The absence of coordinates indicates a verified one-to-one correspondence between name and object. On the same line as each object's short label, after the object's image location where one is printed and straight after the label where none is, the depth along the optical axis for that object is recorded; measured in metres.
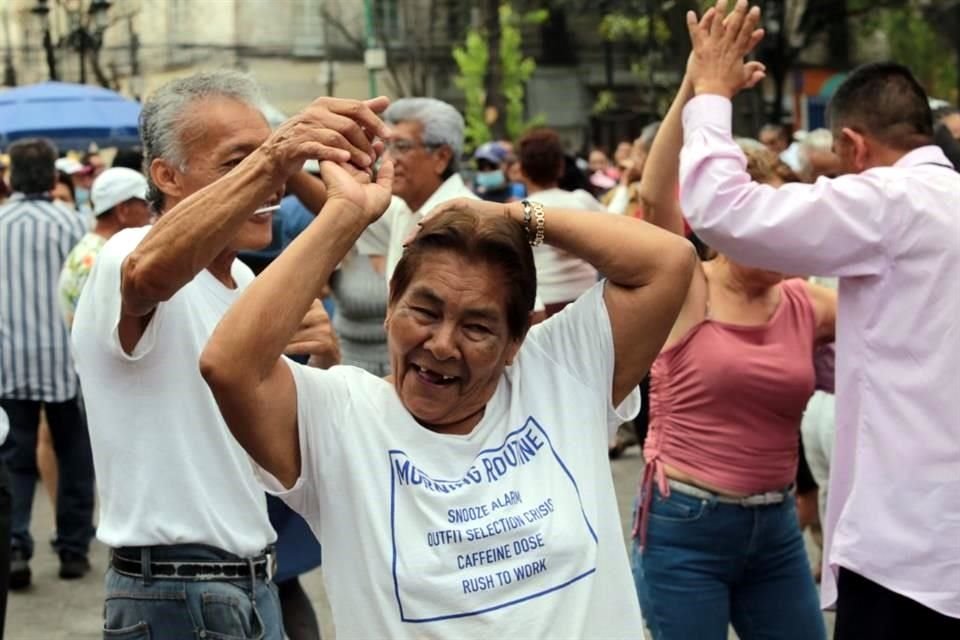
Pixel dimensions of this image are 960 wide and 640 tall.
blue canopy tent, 16.05
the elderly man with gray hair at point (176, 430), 3.40
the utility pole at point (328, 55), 40.22
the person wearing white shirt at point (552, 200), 8.93
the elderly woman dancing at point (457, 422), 2.66
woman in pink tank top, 4.26
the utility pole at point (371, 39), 33.67
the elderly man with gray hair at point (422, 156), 6.27
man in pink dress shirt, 3.68
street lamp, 21.94
